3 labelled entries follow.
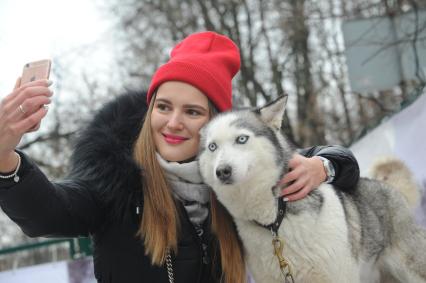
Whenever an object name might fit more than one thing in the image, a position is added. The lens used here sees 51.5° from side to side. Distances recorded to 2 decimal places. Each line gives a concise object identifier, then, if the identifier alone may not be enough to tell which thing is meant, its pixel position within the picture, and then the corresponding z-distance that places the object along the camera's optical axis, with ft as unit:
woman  8.15
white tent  12.62
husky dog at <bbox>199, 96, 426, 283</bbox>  8.12
